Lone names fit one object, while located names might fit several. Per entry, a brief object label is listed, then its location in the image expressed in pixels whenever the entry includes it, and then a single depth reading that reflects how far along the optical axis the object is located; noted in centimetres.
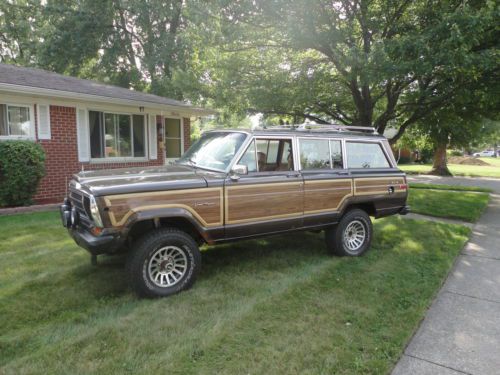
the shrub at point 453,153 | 4774
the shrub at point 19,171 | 843
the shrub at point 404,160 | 3891
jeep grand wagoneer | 389
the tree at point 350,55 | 779
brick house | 931
